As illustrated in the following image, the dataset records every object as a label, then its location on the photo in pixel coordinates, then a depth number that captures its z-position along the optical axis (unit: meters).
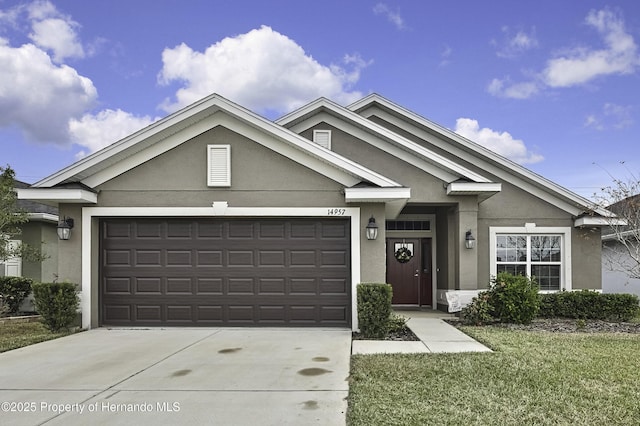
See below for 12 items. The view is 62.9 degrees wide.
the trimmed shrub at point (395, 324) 10.23
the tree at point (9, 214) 11.54
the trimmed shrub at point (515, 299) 11.73
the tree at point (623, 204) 12.26
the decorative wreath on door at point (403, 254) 16.17
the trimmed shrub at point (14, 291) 14.52
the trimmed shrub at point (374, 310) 9.91
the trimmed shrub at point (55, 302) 10.44
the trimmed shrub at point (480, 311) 11.76
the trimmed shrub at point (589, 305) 12.95
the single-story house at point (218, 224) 10.75
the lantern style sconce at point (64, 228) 10.82
